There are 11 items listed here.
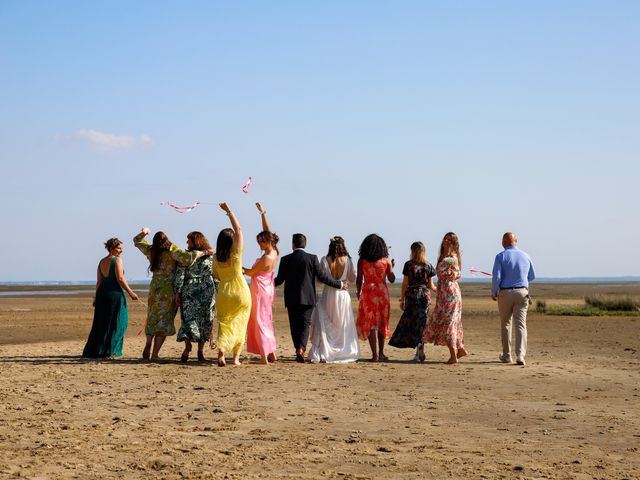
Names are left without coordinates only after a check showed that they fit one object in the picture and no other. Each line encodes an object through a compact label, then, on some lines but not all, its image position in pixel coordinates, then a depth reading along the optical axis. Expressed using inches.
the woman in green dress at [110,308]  576.1
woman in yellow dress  521.0
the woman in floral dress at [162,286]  552.4
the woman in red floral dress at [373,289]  565.3
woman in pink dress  543.2
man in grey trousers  554.9
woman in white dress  563.8
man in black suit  551.5
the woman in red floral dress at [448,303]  550.0
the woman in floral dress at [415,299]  560.1
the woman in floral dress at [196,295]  544.4
